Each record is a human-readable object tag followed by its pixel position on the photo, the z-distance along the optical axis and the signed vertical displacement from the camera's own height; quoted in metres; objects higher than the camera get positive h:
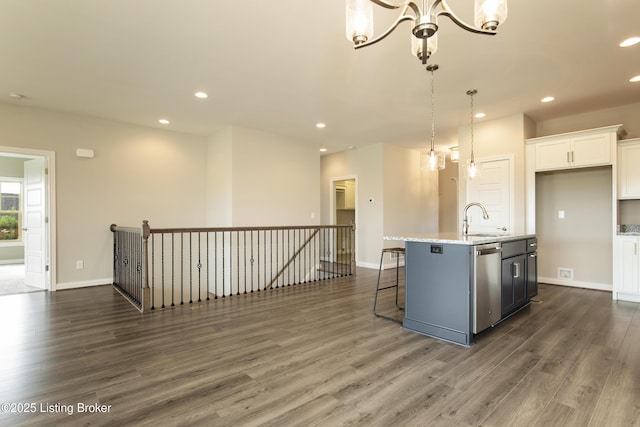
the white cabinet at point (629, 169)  4.34 +0.61
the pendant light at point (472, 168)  4.09 +0.58
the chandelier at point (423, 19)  1.76 +1.11
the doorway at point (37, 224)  4.94 -0.13
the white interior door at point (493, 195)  5.25 +0.32
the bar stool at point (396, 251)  3.69 -0.44
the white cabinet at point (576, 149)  4.47 +0.94
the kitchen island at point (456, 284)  2.87 -0.68
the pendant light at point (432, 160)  3.84 +0.66
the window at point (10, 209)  8.04 +0.18
